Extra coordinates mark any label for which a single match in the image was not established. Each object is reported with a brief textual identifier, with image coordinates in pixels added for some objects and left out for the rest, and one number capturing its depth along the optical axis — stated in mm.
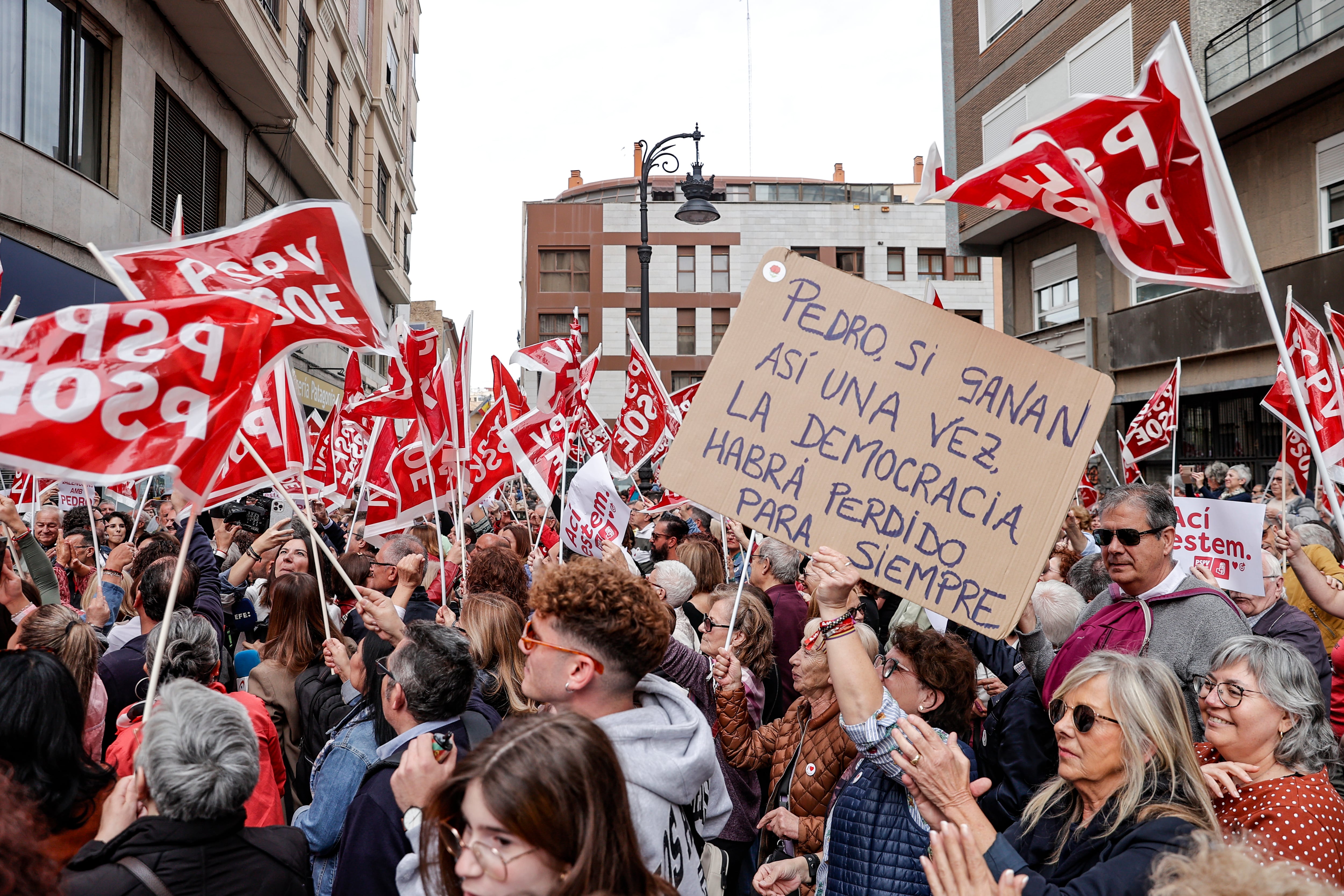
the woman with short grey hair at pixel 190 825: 2348
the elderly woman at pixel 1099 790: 2287
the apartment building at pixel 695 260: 47375
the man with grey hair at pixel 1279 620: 4586
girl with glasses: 1816
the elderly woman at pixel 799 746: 3672
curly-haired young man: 2447
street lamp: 15391
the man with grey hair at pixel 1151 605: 3654
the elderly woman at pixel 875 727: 2738
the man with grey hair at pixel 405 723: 2758
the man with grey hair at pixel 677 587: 5730
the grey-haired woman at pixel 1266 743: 2617
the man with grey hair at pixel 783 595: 5871
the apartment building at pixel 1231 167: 15586
